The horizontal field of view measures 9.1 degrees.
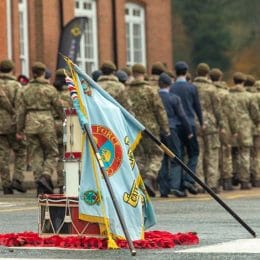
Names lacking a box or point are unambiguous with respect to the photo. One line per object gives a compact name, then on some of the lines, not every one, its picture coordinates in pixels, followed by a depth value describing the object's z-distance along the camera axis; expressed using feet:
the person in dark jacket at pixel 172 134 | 80.43
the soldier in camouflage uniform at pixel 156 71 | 86.28
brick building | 128.88
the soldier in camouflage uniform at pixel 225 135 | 89.09
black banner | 126.00
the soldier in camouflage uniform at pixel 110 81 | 83.10
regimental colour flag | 47.11
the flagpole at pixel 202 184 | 48.93
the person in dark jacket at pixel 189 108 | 81.82
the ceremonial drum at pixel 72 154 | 49.14
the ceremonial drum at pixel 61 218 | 48.37
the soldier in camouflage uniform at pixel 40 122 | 79.77
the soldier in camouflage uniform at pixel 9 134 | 83.15
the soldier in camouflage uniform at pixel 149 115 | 79.46
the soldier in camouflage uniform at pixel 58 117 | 81.00
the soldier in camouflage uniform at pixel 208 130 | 85.97
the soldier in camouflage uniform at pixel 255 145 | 95.66
